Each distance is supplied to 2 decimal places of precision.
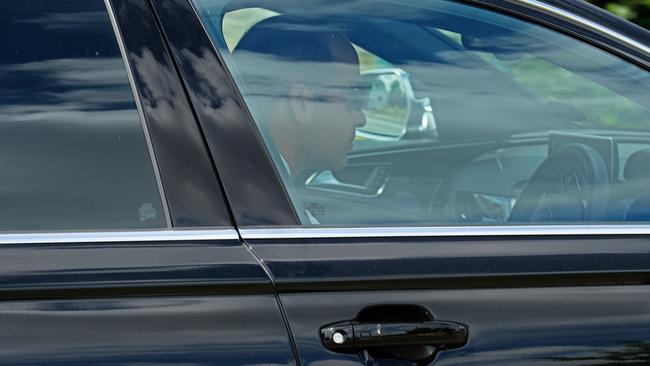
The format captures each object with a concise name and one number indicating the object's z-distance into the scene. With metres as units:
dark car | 5.50
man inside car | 5.68
